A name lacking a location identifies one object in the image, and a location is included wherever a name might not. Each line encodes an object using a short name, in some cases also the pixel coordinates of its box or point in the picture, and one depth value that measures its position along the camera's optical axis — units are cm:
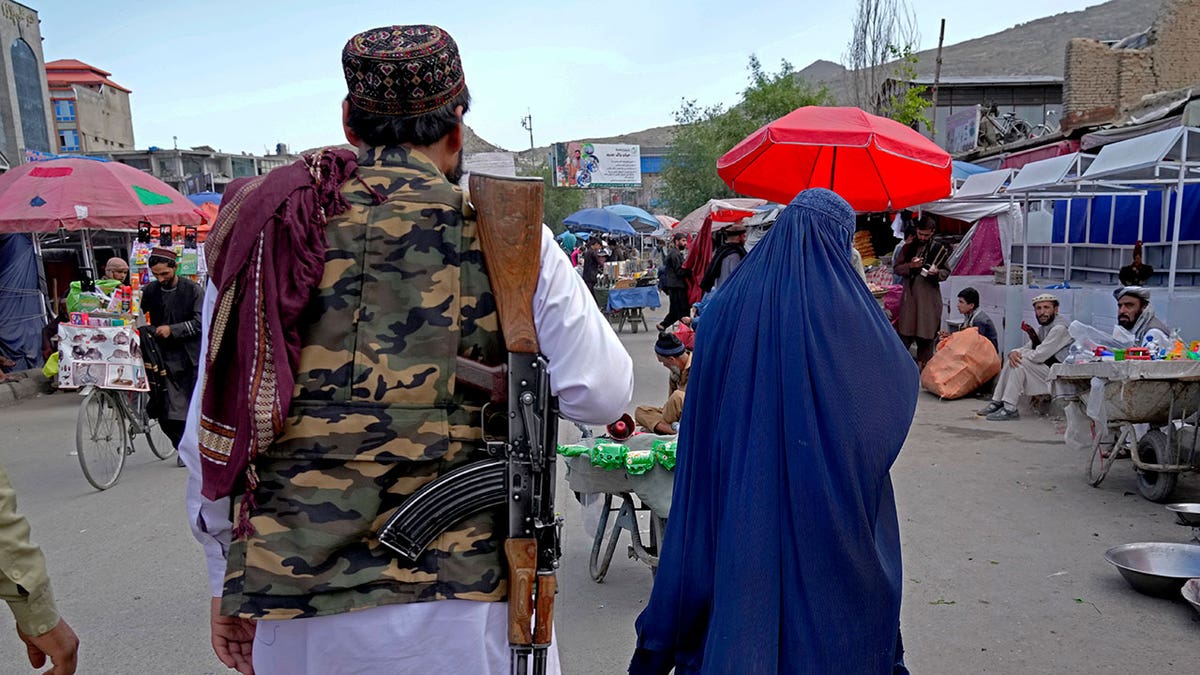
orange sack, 947
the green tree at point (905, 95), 1997
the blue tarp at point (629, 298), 1659
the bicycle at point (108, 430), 651
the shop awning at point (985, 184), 999
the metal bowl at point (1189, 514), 441
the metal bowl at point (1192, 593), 374
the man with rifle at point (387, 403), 157
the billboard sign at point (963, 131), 1939
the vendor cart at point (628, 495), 398
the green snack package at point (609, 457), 394
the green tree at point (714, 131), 3178
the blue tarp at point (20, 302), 1186
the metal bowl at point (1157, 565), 405
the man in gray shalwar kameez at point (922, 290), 1005
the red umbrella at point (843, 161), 745
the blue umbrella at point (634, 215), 2524
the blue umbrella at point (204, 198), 1603
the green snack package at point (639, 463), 391
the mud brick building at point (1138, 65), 1523
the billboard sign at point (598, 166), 5044
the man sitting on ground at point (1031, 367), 820
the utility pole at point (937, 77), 2127
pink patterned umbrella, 909
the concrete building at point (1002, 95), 2531
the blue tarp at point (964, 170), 1372
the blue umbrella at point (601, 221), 2156
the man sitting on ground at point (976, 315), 988
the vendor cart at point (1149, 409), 527
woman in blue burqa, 224
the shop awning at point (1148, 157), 677
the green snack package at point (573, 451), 405
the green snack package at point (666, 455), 389
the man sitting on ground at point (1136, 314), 675
